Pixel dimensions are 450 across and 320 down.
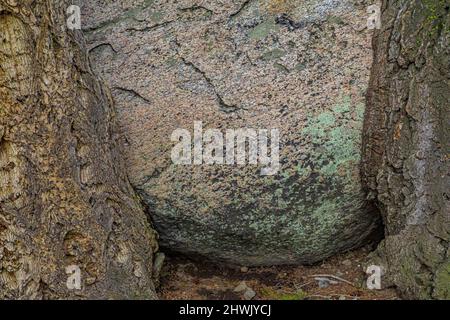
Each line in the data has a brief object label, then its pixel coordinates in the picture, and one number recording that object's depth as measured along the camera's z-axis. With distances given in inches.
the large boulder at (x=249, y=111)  129.5
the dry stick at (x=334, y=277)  129.4
